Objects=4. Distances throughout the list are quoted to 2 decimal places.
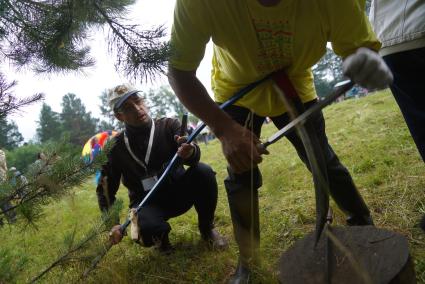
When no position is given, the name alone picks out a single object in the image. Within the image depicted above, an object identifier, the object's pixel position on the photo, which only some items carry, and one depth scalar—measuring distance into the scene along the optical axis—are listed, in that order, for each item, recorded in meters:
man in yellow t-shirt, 1.40
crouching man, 2.61
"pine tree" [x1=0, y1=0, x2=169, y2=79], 1.25
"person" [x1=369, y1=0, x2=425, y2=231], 1.59
